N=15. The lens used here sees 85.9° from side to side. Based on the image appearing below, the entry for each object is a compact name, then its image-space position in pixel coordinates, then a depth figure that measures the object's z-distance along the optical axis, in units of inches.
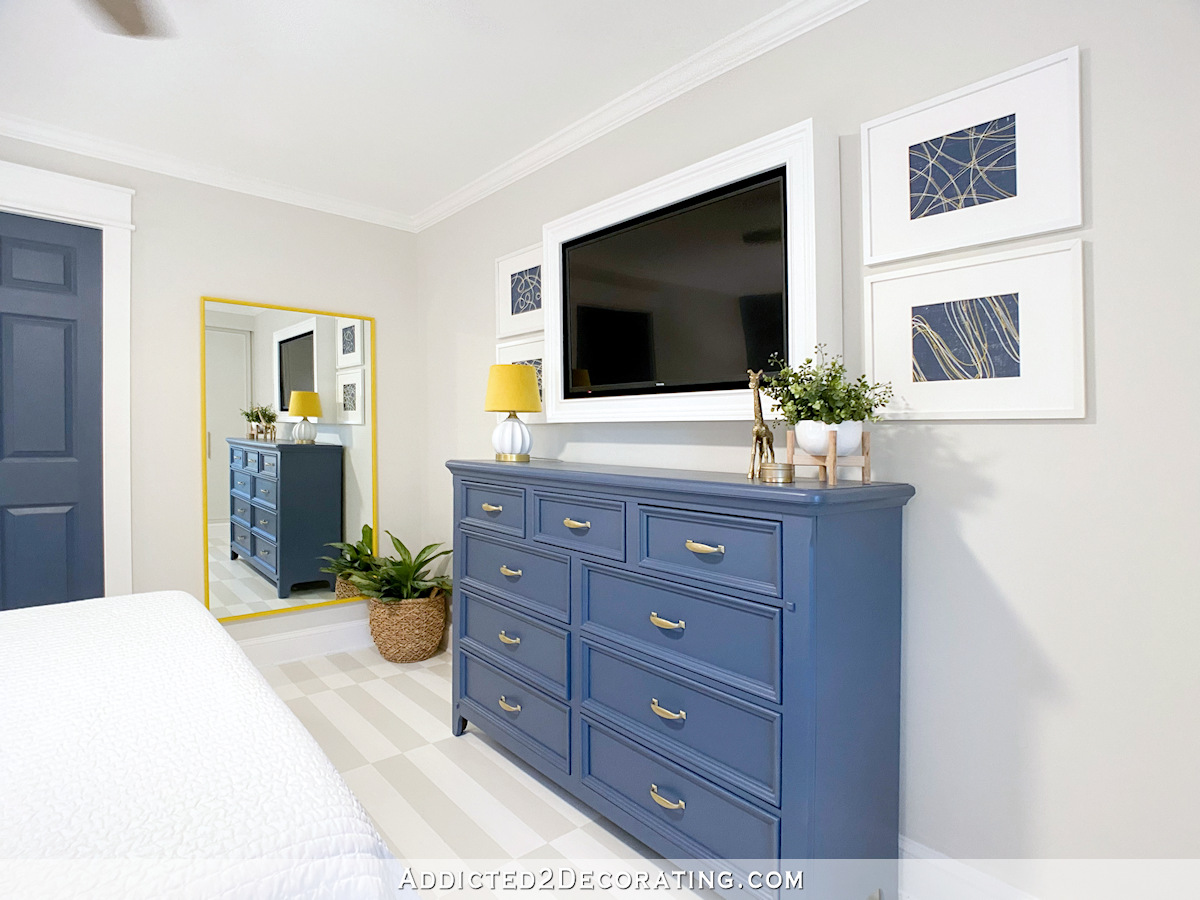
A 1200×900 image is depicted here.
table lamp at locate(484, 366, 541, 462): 105.6
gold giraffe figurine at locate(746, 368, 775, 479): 72.2
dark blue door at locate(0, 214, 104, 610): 110.5
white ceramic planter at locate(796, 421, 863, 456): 65.3
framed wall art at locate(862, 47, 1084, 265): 59.1
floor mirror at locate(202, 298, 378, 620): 131.0
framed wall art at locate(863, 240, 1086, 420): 59.5
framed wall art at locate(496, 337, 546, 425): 120.3
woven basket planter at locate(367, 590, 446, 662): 136.7
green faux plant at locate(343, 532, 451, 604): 138.9
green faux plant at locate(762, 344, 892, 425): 64.6
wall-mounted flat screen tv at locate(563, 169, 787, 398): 77.0
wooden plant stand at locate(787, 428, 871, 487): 64.1
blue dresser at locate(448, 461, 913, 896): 59.0
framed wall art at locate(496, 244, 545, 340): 120.3
